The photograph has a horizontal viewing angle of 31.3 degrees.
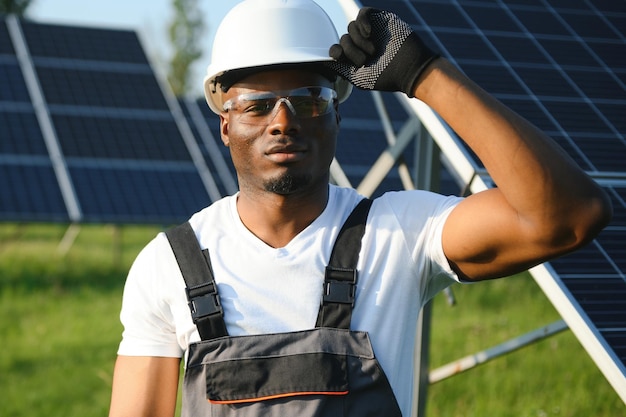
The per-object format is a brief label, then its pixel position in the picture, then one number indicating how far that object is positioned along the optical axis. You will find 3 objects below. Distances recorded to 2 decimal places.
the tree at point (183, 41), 46.44
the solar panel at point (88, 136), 11.39
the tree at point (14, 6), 37.28
